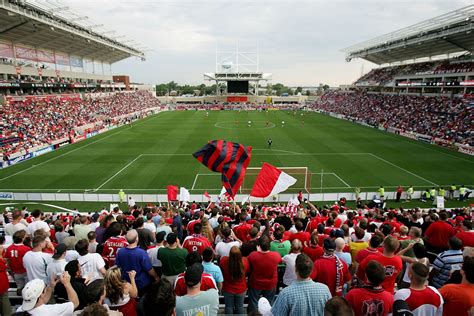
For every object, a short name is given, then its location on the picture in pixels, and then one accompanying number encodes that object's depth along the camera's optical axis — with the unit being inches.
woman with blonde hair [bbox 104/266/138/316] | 157.2
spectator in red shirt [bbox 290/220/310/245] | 283.3
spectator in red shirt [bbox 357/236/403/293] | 192.1
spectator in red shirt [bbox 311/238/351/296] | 191.8
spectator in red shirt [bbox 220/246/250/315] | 195.0
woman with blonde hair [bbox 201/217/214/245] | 294.2
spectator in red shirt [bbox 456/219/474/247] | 289.3
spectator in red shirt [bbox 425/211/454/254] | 316.5
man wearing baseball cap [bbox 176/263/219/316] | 149.8
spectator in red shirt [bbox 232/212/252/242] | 305.3
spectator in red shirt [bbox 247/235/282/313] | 203.9
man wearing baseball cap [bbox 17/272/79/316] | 141.6
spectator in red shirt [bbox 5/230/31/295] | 240.1
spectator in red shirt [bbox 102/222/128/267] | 240.9
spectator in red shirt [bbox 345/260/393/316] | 145.6
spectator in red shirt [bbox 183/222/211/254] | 241.8
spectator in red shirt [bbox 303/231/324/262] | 231.9
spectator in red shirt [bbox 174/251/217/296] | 167.6
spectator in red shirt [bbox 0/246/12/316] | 211.0
